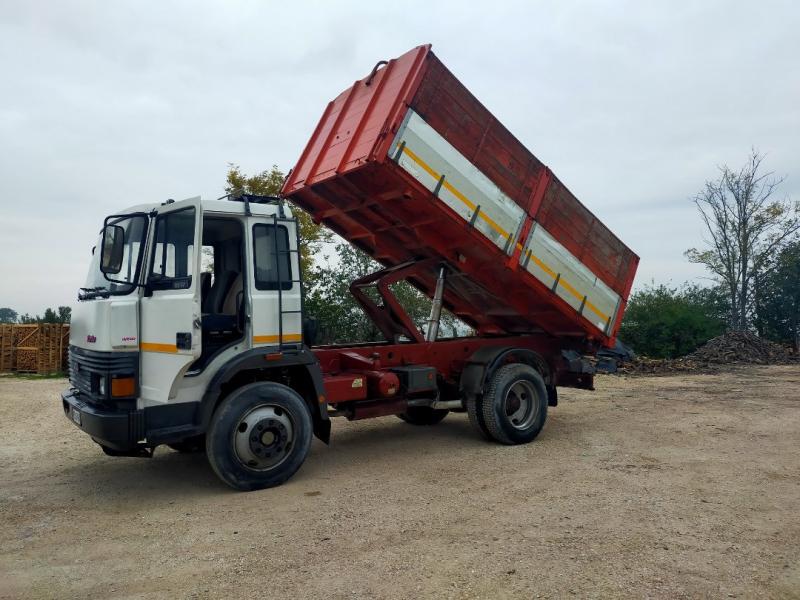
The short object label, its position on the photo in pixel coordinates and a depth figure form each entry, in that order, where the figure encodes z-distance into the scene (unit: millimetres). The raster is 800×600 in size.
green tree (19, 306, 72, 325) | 22073
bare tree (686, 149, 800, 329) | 24306
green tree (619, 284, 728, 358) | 20547
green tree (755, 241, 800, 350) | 23750
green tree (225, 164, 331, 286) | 18938
